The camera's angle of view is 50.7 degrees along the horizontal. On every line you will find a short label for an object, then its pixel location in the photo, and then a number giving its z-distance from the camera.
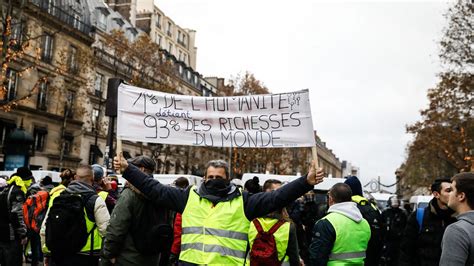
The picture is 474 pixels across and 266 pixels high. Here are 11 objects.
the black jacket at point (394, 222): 9.98
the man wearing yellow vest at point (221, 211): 4.09
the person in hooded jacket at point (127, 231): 4.79
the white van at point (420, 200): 15.52
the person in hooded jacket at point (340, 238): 4.86
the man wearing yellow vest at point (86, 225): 5.09
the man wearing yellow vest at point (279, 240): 5.35
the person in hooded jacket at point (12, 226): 7.28
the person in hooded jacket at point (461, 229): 3.03
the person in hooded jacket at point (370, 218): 6.63
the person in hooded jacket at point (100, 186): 6.27
